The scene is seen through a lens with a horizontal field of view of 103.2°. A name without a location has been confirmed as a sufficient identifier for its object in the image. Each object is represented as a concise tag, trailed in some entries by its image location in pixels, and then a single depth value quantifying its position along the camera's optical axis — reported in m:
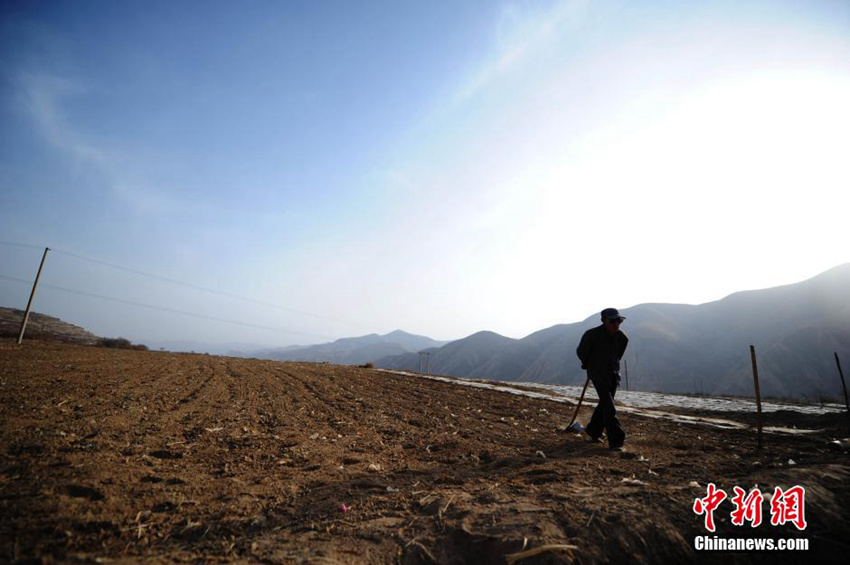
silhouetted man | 6.18
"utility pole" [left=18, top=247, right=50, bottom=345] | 22.25
